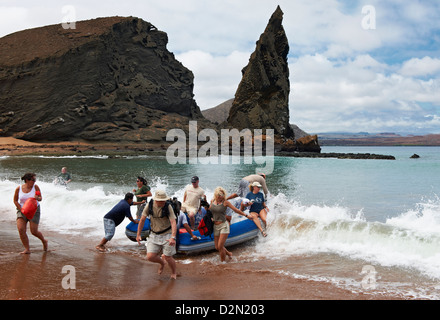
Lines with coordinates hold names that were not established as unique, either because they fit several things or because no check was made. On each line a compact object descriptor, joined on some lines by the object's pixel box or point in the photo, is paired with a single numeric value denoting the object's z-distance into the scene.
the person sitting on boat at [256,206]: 9.41
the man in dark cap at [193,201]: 8.83
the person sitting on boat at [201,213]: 8.74
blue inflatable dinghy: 8.67
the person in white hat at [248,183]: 10.30
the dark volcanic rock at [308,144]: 85.44
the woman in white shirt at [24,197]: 7.89
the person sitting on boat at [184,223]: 8.39
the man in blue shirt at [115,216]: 8.96
